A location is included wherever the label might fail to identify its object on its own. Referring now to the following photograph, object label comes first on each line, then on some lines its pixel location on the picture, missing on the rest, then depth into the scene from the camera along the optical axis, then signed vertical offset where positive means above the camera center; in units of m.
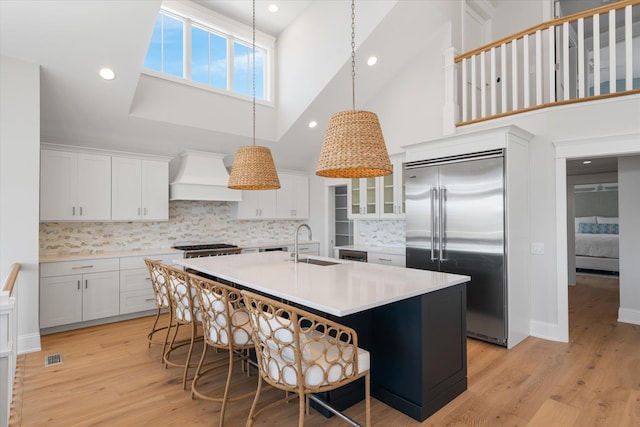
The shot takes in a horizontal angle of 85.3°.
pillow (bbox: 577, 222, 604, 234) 8.39 -0.30
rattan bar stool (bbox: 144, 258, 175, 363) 3.23 -0.65
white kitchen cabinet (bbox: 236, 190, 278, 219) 6.01 +0.21
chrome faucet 3.52 -0.40
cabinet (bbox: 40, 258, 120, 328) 3.97 -0.88
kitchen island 2.29 -0.77
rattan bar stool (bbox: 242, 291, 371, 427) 1.83 -0.78
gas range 5.02 -0.49
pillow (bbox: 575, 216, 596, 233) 8.56 -0.11
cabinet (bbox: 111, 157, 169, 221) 4.66 +0.39
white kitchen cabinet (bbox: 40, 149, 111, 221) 4.14 +0.39
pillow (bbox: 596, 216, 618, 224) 8.22 -0.08
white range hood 5.14 +0.60
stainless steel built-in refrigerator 3.58 -0.13
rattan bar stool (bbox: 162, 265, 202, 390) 2.82 -0.71
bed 7.30 -0.65
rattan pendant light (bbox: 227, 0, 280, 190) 3.10 +0.43
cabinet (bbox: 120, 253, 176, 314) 4.50 -0.91
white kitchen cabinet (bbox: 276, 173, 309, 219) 6.57 +0.38
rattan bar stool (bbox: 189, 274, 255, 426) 2.36 -0.76
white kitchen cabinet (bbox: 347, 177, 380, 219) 5.61 +0.32
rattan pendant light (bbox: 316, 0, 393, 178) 2.16 +0.46
